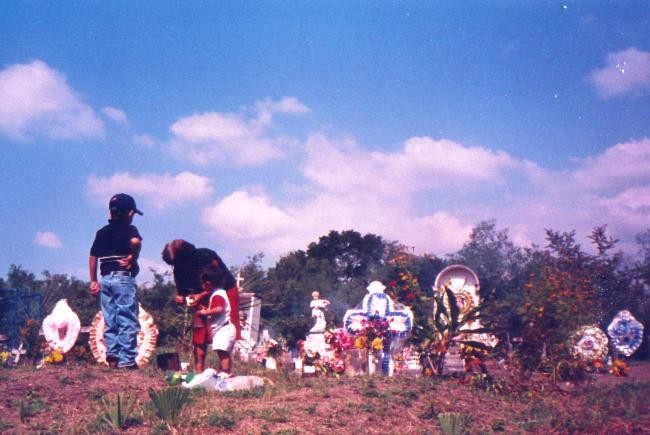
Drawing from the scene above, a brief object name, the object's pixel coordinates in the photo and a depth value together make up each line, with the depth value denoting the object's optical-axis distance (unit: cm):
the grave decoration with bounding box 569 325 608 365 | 992
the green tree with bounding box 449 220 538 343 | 2630
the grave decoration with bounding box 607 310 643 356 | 1458
